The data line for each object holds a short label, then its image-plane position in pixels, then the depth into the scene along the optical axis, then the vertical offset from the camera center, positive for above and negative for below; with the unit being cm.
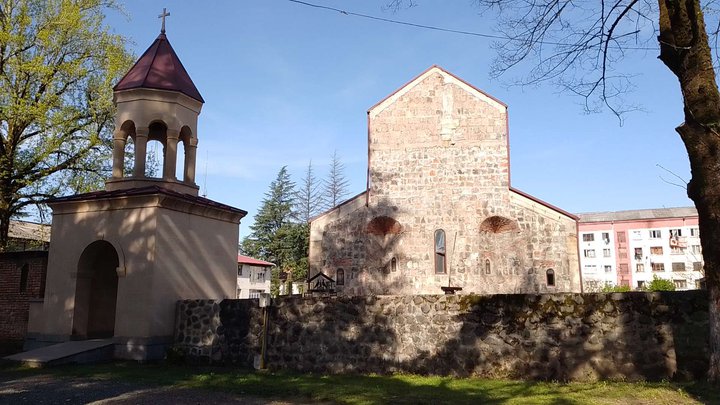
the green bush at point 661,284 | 3675 +48
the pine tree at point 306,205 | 5679 +932
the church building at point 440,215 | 2017 +303
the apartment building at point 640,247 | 6406 +548
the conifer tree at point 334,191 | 5750 +1095
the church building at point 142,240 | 1254 +131
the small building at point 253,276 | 4966 +147
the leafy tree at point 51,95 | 1980 +772
